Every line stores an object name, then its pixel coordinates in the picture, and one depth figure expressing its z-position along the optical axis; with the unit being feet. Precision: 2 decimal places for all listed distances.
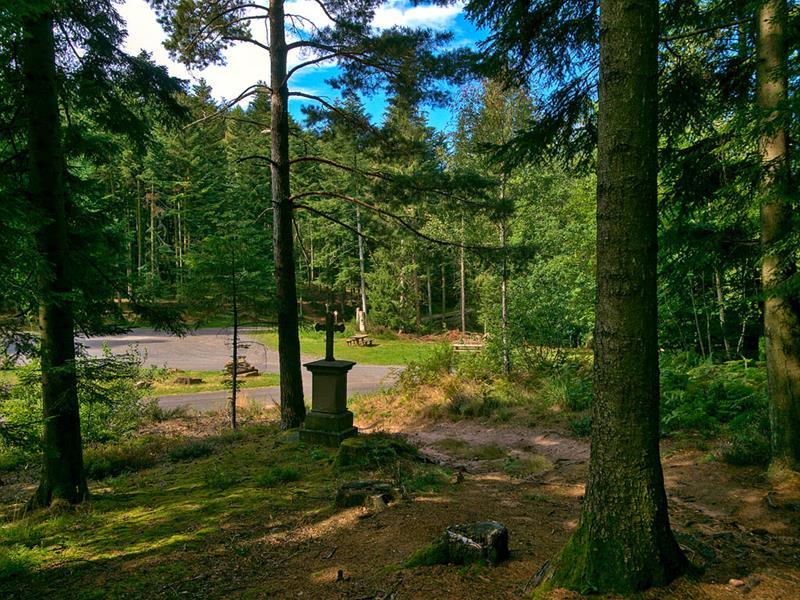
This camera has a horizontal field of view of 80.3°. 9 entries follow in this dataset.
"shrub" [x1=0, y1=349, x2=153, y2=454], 13.46
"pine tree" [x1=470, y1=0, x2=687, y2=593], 8.00
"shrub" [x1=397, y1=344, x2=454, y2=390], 39.99
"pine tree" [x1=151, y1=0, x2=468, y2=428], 26.16
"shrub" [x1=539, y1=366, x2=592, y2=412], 30.96
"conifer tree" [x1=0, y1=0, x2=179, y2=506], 16.57
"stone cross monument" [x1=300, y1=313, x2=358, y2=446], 25.25
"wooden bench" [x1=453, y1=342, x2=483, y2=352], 45.60
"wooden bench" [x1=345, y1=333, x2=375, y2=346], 84.48
